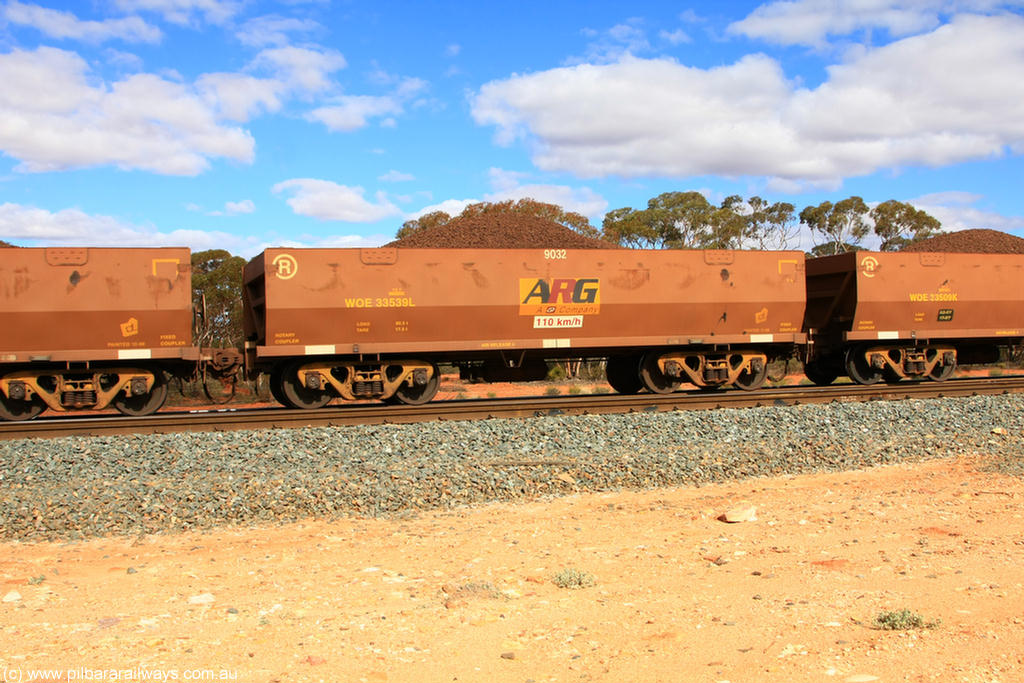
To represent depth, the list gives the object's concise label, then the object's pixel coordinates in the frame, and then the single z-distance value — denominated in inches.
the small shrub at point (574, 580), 219.6
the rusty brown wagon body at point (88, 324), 473.4
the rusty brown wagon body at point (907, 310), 618.5
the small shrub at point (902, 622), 177.9
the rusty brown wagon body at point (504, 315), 506.6
